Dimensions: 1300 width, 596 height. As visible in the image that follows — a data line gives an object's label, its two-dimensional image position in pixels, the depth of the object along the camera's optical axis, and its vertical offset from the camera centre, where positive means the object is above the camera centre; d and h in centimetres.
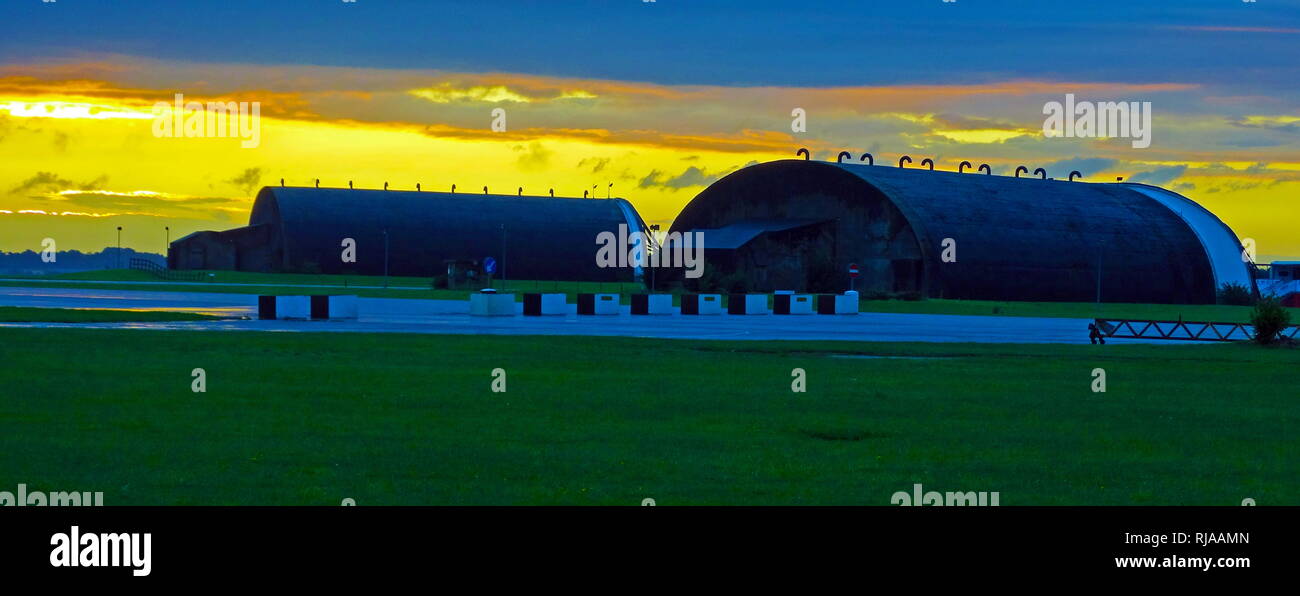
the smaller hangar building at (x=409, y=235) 14375 +491
